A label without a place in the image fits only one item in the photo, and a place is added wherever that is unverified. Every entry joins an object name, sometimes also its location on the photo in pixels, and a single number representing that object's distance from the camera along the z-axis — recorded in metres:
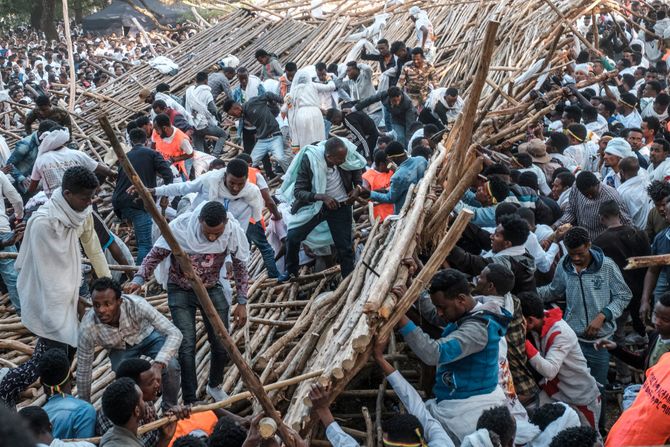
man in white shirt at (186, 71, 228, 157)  10.93
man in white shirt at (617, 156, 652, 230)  6.41
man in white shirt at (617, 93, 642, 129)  9.64
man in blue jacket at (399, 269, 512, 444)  3.80
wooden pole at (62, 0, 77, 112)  10.03
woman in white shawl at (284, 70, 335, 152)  9.62
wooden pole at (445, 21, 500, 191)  4.38
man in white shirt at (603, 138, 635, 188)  7.04
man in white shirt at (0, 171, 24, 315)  6.34
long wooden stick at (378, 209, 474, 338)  3.96
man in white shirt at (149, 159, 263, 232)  5.88
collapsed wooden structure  4.04
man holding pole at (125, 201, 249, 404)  4.84
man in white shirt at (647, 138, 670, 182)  6.71
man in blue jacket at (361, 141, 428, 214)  6.56
